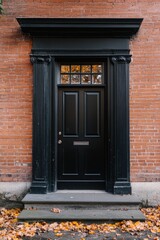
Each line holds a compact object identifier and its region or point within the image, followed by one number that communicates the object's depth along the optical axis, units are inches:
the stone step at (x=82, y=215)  209.9
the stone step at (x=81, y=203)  225.6
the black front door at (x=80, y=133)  262.1
